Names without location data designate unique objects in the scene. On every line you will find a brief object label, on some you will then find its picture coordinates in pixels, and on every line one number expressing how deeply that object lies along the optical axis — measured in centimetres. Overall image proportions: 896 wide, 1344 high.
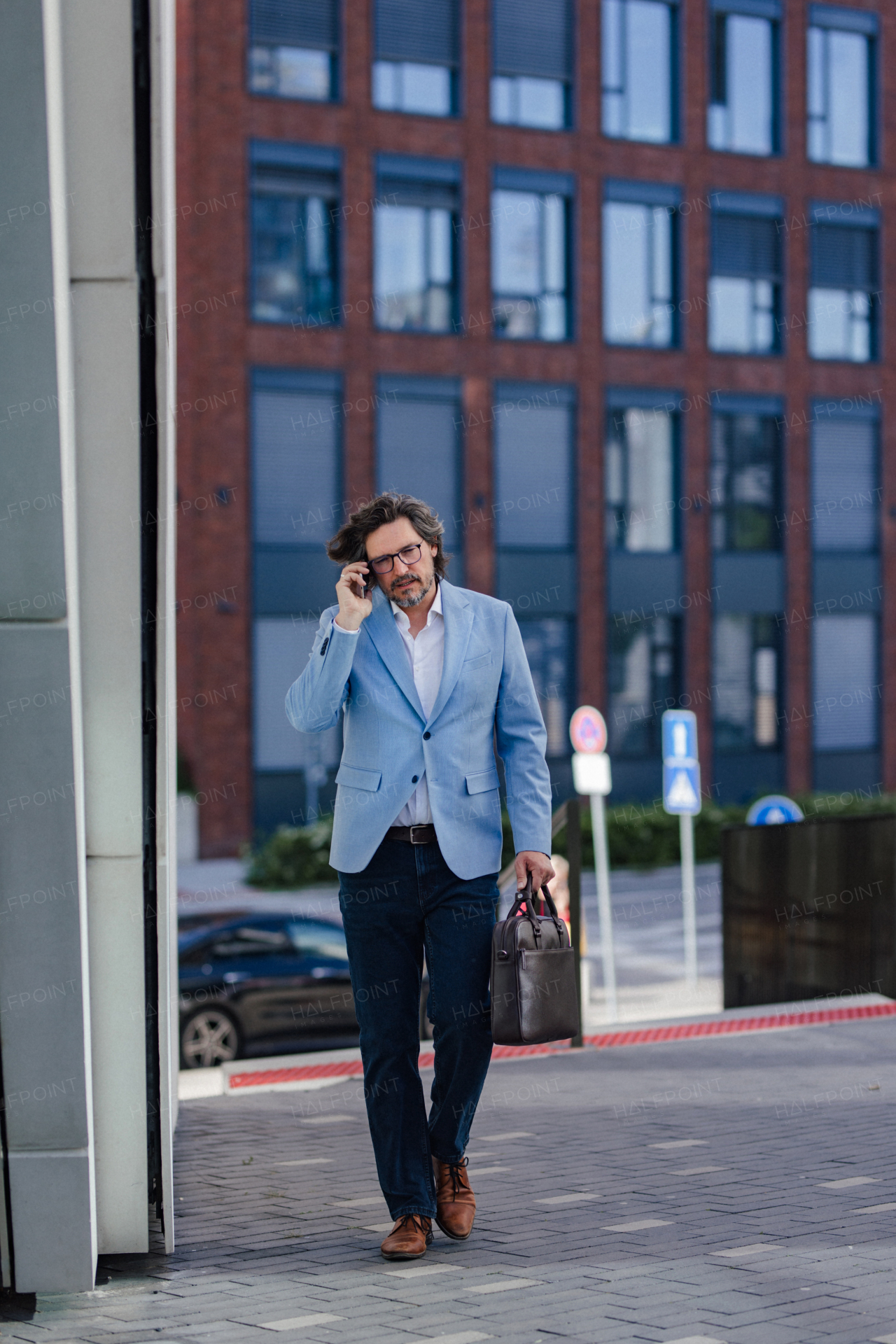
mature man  457
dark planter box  963
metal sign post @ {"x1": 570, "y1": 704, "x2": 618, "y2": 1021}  1756
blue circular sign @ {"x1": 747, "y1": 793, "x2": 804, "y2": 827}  1630
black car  1404
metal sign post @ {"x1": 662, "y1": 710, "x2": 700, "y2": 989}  1809
